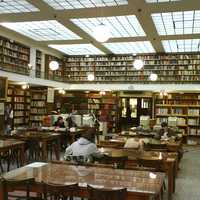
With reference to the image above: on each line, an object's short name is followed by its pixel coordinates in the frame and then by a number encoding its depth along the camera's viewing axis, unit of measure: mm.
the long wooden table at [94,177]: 2965
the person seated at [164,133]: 8495
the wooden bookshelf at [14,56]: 12294
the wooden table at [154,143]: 7102
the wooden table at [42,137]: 7975
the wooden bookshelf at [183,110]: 14555
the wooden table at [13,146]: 6102
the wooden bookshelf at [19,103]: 13344
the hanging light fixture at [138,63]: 11062
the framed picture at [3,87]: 10984
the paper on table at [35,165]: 3983
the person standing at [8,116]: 11731
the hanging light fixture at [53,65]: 12575
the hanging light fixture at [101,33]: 7090
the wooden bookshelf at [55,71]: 14767
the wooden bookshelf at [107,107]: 16047
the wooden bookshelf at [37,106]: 14789
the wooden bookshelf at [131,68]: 15266
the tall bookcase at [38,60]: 15562
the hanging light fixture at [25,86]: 12873
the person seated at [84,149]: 4770
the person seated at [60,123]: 10609
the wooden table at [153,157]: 5034
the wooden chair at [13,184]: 3020
